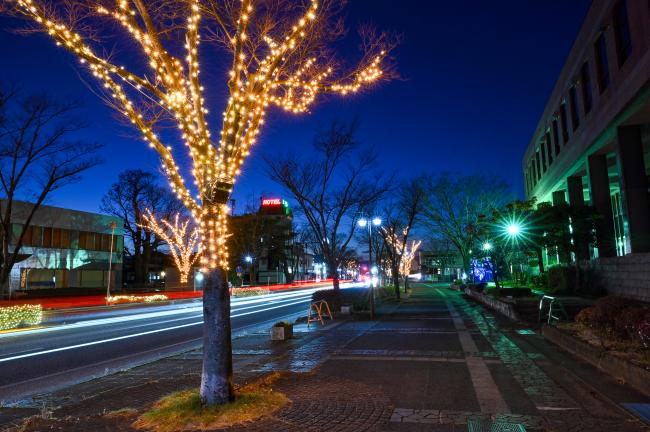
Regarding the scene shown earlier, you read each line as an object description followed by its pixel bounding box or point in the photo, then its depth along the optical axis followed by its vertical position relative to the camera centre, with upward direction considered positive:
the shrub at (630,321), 7.85 -1.10
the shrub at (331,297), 21.17 -1.28
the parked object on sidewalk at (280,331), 12.70 -1.67
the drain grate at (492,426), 5.15 -1.85
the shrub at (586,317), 10.20 -1.31
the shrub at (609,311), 8.90 -1.02
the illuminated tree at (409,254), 56.95 +1.68
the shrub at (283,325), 12.88 -1.49
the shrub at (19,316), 17.70 -1.41
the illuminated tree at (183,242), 40.16 +2.92
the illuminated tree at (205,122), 6.04 +2.27
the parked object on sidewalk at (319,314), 17.15 -1.88
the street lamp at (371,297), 18.32 -1.20
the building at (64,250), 36.97 +2.63
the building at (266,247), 59.72 +3.71
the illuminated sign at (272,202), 108.62 +16.61
